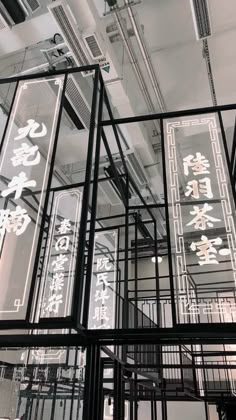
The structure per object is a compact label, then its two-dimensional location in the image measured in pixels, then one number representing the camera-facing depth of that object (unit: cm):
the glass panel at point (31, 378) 381
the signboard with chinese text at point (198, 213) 236
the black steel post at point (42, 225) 224
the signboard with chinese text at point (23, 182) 237
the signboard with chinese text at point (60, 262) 239
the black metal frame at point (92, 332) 213
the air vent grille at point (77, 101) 387
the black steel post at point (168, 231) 228
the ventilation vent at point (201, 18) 315
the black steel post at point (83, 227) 211
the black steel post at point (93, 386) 210
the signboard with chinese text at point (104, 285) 460
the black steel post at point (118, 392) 248
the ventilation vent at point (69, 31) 312
